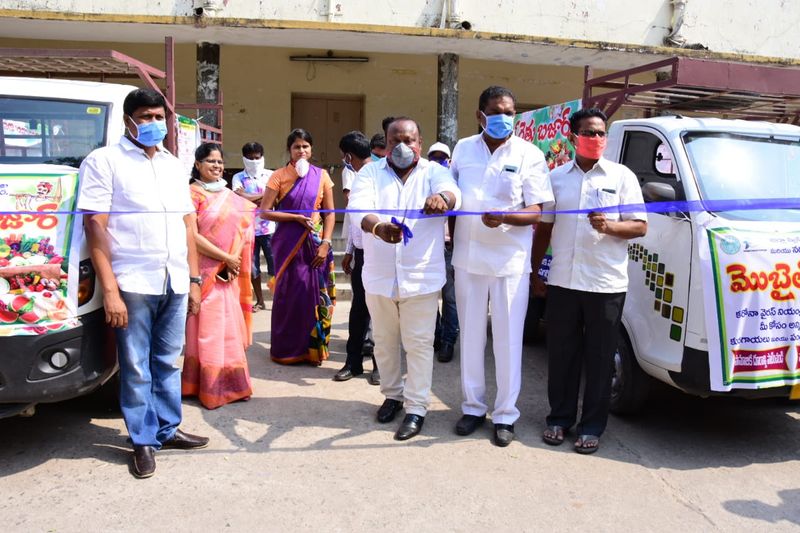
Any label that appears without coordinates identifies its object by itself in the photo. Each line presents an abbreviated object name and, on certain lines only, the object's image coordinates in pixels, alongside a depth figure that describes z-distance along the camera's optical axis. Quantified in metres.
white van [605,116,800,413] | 3.52
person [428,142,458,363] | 5.63
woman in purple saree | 5.18
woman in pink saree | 4.37
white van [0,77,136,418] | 3.12
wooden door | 12.02
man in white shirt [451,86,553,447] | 3.75
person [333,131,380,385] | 5.10
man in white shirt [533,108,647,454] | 3.70
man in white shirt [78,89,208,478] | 3.21
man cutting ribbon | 3.79
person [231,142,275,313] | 7.10
